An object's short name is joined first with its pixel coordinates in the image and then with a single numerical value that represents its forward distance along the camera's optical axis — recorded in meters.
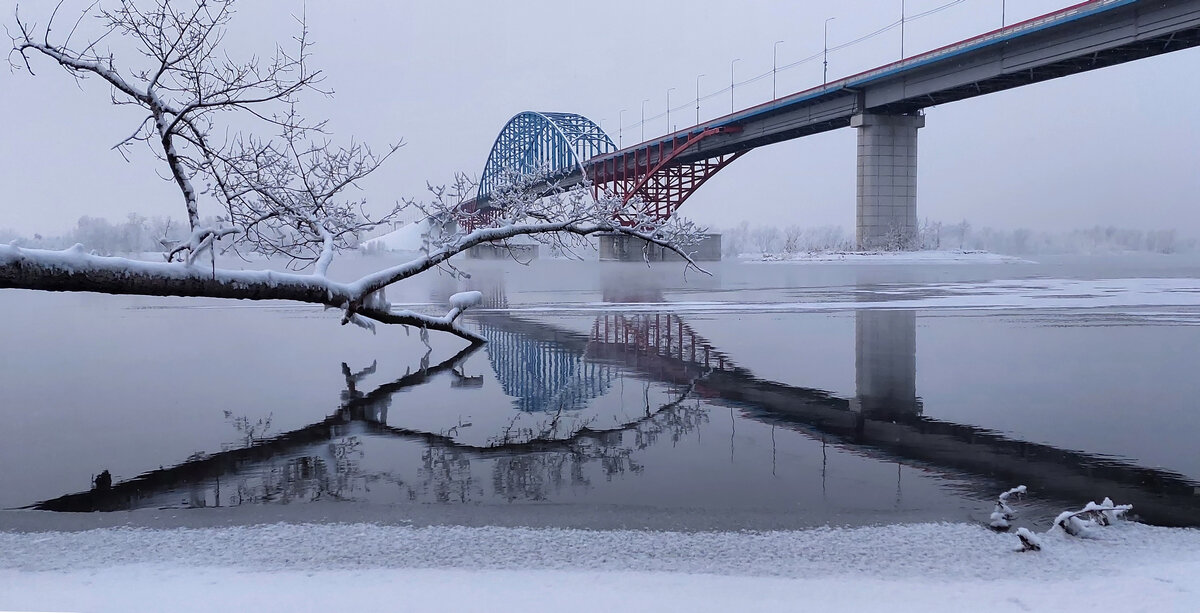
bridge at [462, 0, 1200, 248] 36.34
